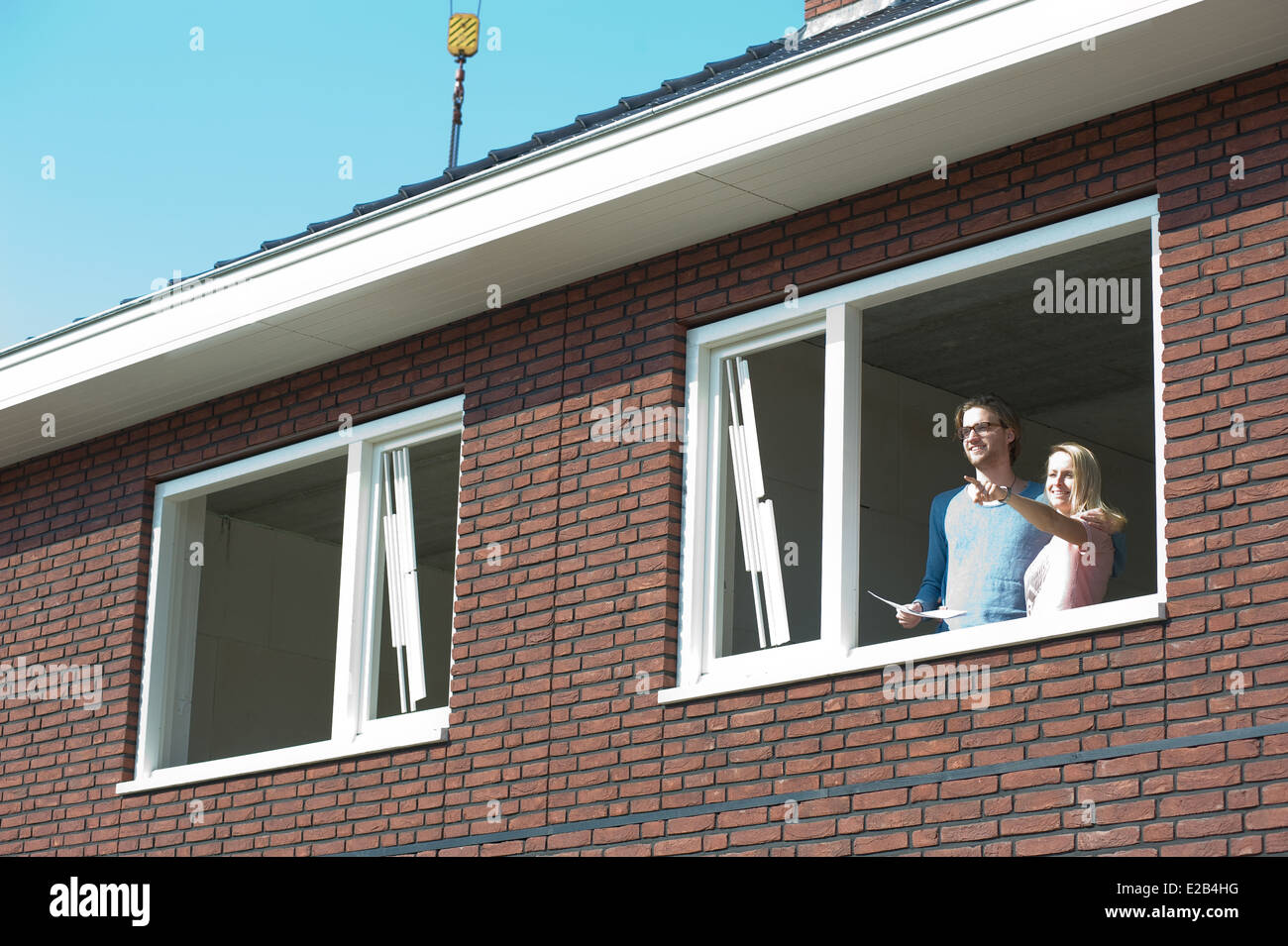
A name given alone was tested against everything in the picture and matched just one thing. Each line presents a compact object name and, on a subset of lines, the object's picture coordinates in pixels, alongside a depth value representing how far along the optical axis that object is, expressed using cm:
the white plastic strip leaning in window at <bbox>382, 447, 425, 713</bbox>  998
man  795
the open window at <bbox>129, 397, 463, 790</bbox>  1001
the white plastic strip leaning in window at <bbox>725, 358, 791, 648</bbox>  880
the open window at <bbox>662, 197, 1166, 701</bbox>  816
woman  765
